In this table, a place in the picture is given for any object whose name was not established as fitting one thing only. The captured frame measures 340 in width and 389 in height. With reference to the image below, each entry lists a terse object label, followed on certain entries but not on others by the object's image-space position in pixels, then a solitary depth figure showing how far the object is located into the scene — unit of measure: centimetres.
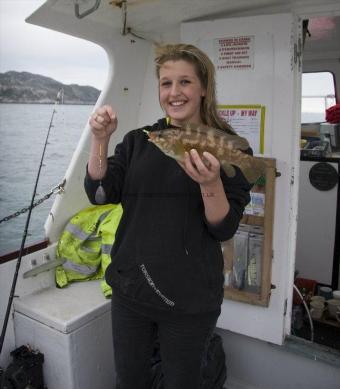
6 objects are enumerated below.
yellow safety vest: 295
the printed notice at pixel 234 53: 259
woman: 159
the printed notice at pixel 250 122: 262
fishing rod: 230
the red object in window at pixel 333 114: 489
